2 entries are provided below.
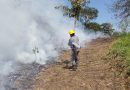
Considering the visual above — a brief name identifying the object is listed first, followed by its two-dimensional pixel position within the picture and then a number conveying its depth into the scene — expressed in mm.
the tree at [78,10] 10343
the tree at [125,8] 7956
